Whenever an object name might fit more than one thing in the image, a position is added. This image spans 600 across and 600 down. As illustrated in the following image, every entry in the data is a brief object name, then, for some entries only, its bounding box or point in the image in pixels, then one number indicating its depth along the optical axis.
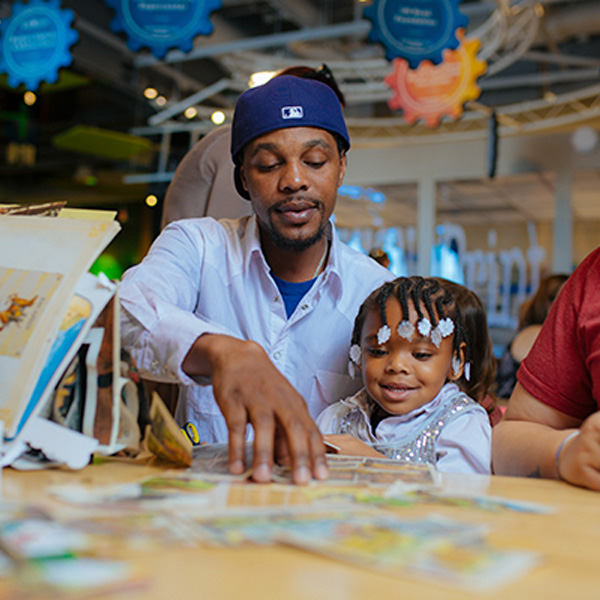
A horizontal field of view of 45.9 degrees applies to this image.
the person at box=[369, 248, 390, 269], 2.01
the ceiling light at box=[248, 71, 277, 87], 3.04
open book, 0.84
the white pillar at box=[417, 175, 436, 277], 7.94
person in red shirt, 1.14
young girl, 1.43
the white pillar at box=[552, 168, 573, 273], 7.32
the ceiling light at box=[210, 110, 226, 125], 4.47
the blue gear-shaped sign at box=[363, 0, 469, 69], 4.14
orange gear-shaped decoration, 5.42
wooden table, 0.45
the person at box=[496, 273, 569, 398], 3.69
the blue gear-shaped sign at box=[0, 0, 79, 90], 4.53
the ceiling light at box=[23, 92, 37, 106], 8.20
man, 1.60
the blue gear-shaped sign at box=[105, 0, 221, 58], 3.94
